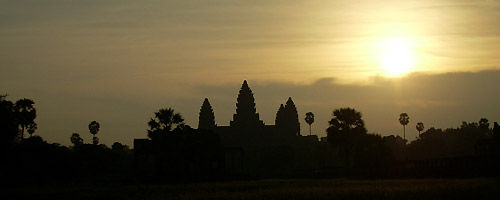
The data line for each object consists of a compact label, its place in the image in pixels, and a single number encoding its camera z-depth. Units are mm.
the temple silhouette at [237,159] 88750
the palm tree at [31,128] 124825
